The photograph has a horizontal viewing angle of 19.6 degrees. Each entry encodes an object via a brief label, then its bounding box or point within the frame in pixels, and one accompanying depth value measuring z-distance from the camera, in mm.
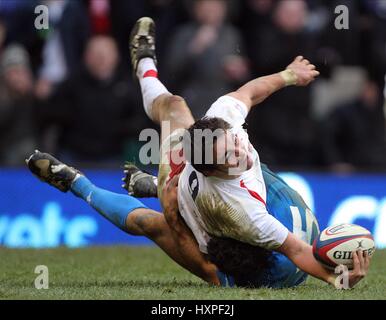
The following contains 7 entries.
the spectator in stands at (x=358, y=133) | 14586
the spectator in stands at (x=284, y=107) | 14281
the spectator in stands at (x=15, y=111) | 14180
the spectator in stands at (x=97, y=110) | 14109
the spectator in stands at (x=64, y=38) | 14766
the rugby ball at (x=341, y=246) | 7867
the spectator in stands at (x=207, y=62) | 14148
